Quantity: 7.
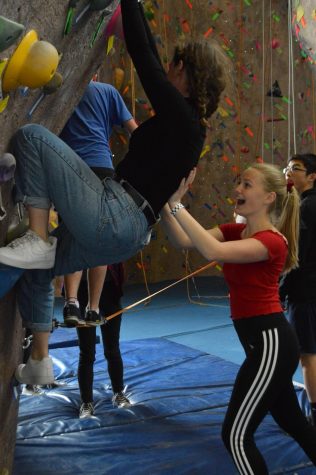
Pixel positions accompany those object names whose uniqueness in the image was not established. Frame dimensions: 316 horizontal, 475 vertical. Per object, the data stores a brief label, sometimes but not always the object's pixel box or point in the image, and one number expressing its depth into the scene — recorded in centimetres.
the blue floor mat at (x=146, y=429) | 320
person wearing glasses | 341
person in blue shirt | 334
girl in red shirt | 252
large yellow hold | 174
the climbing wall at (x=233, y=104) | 843
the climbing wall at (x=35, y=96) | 196
